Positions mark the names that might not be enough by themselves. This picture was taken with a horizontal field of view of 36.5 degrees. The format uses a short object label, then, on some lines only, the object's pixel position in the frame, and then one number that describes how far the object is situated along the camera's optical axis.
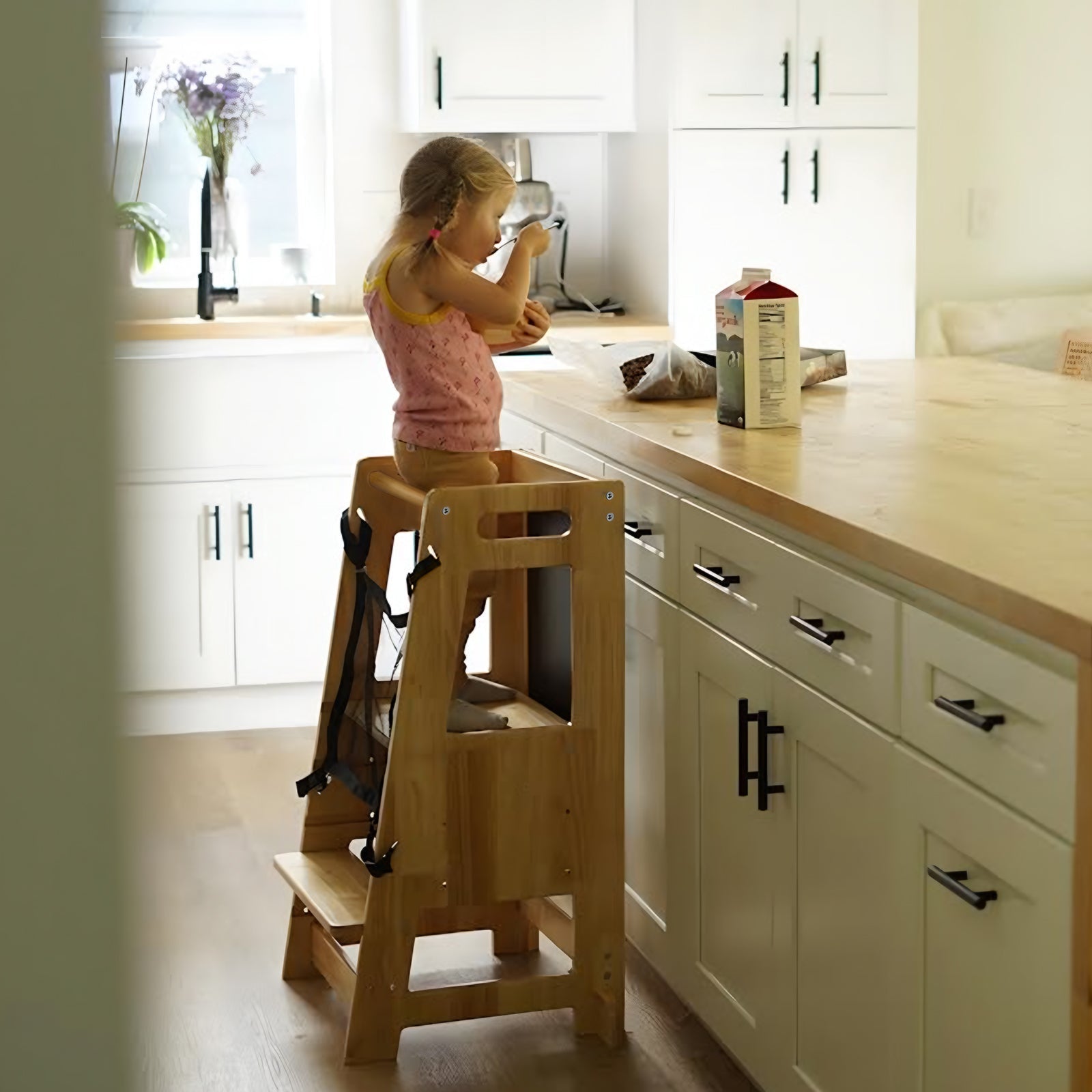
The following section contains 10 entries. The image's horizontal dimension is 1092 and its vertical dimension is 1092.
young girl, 2.33
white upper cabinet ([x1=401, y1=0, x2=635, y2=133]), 4.34
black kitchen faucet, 4.24
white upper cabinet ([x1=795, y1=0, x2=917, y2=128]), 4.38
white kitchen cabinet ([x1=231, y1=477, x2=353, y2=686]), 4.16
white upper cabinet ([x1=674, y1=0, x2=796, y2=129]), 4.27
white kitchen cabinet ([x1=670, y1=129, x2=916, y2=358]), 4.37
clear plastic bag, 2.70
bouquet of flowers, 4.37
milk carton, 2.27
